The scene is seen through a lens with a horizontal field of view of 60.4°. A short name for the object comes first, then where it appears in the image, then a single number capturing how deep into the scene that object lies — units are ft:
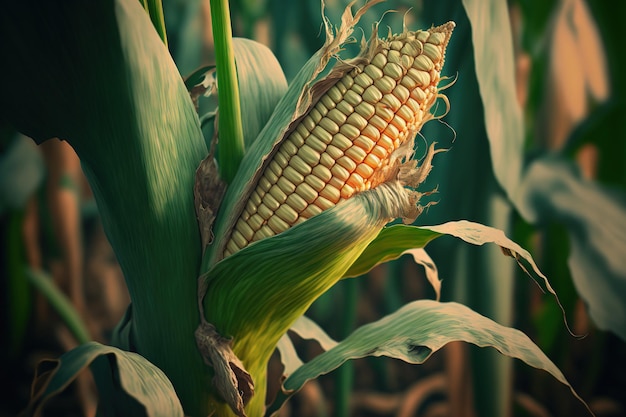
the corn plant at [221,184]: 1.19
